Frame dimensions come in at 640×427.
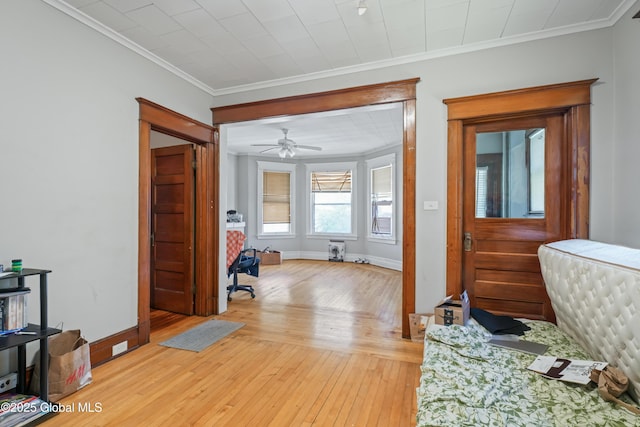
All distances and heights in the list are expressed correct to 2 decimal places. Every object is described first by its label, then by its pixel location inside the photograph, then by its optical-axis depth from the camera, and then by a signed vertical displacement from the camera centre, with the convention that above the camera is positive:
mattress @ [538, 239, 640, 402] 1.33 -0.43
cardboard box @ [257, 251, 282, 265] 7.26 -1.05
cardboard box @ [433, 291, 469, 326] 2.32 -0.76
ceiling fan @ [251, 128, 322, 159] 5.56 +1.23
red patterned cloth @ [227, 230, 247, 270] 4.38 -0.45
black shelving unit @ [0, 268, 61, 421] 1.79 -0.73
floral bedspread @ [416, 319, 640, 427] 1.23 -0.81
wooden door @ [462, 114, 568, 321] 2.71 +0.06
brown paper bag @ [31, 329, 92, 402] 2.05 -1.04
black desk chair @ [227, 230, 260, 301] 4.40 -0.73
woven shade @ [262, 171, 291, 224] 7.84 +0.40
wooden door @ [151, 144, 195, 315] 3.78 -0.20
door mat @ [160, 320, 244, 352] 2.90 -1.24
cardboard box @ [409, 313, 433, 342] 2.88 -1.05
